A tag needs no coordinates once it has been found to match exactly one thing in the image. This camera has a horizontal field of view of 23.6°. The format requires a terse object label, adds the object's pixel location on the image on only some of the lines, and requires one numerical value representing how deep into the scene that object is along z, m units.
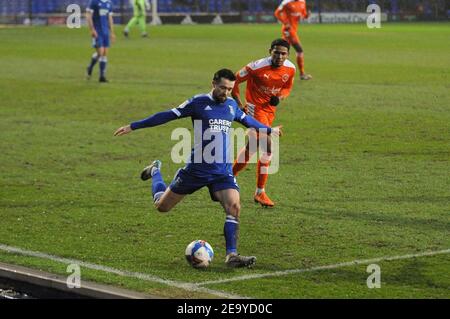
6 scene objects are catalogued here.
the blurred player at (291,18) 30.12
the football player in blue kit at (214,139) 11.16
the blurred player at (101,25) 29.61
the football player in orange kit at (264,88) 14.63
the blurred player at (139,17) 51.25
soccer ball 10.69
